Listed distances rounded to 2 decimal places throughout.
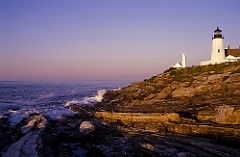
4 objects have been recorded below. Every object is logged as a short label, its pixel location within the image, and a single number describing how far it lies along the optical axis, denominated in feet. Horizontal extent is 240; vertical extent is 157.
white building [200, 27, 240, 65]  130.81
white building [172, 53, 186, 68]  148.05
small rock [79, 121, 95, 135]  52.70
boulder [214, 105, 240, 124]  43.83
